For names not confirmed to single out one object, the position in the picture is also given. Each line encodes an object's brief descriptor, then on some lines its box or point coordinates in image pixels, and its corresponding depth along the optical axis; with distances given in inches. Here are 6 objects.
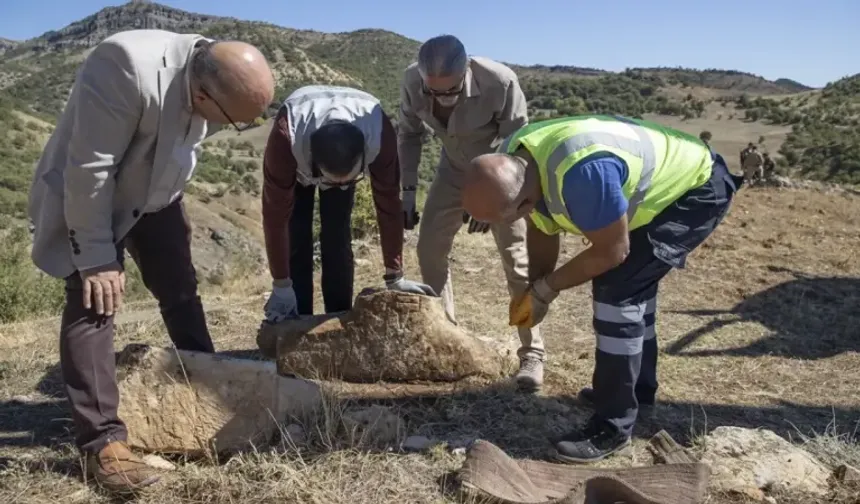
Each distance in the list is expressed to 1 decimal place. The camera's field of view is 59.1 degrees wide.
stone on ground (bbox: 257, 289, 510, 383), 141.3
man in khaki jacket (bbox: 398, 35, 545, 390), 138.8
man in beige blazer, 93.4
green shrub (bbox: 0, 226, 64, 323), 273.3
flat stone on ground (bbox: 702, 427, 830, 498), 108.6
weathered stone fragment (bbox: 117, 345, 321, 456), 113.8
